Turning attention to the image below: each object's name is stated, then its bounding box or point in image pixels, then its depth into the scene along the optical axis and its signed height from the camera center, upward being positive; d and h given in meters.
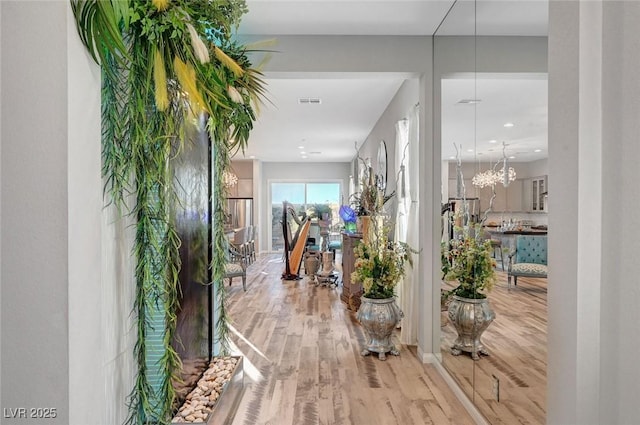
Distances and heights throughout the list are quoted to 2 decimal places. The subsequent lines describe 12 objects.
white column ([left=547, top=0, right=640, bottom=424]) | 1.09 -0.01
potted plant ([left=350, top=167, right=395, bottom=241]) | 3.86 +0.06
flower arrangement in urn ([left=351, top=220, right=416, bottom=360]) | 3.25 -0.71
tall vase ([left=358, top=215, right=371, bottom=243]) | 3.90 -0.21
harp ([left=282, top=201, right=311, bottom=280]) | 6.93 -0.84
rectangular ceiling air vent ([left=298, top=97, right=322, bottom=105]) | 4.85 +1.51
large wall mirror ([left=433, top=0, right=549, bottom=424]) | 1.58 +0.27
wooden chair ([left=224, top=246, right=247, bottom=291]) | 5.27 -0.93
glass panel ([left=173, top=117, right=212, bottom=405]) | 1.95 -0.30
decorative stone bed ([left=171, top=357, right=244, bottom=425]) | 1.93 -1.12
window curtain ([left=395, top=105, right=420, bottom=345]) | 3.53 -0.04
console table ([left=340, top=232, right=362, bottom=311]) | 4.73 -0.93
